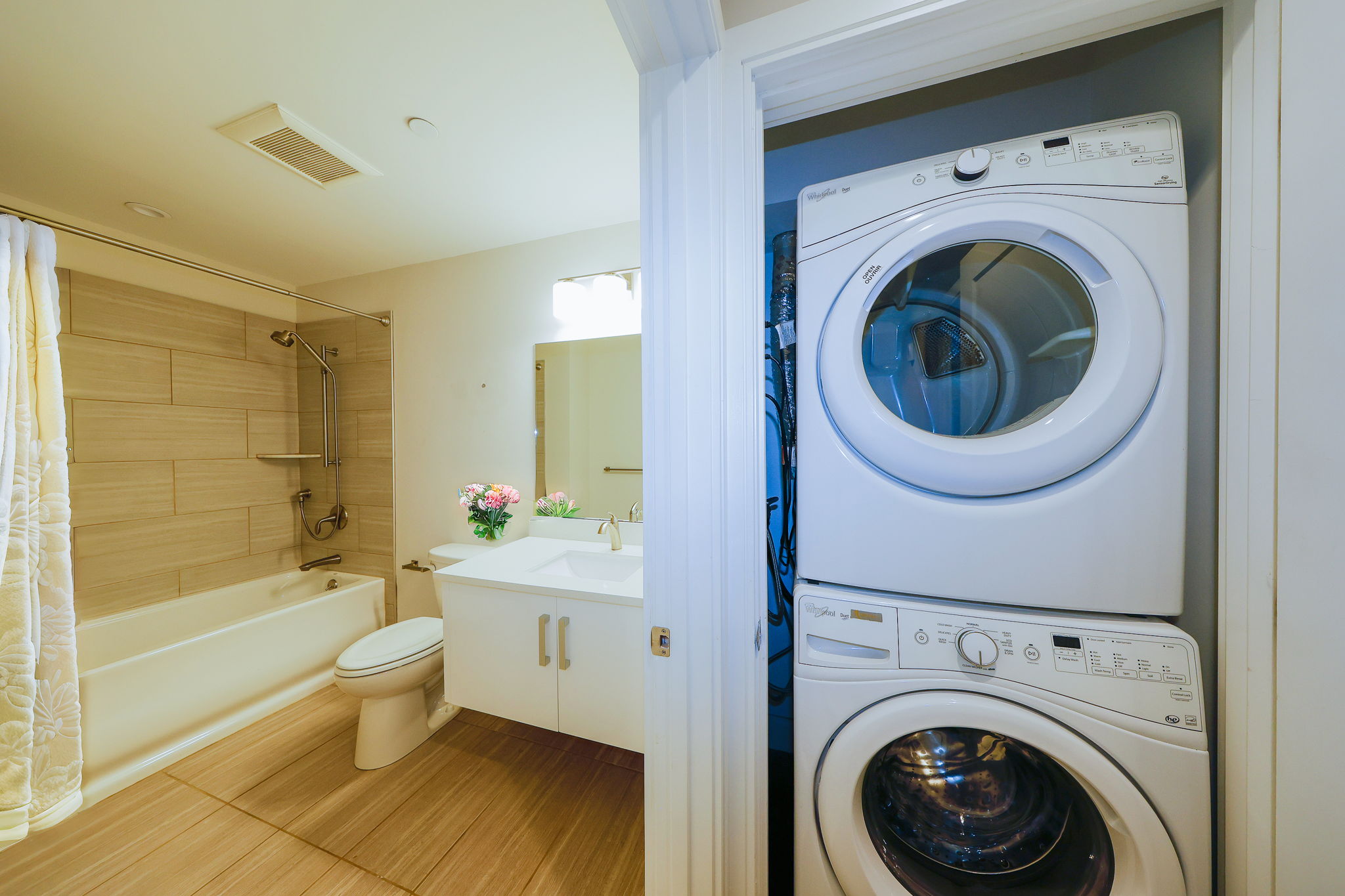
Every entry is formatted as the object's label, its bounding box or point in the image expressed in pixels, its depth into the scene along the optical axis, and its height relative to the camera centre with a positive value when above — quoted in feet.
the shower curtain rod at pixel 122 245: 4.29 +2.28
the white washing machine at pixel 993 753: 2.22 -1.82
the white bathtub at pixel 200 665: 4.82 -2.98
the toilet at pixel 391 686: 5.01 -2.91
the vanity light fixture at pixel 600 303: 6.29 +2.08
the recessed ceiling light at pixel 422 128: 4.46 +3.35
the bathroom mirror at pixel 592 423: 6.31 +0.28
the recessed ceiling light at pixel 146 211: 5.97 +3.34
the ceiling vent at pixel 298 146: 4.40 +3.33
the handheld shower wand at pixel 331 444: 8.45 +0.02
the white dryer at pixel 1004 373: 2.35 +0.40
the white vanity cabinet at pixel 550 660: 4.30 -2.32
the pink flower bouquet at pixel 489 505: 6.63 -0.96
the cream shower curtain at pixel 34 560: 3.84 -1.04
